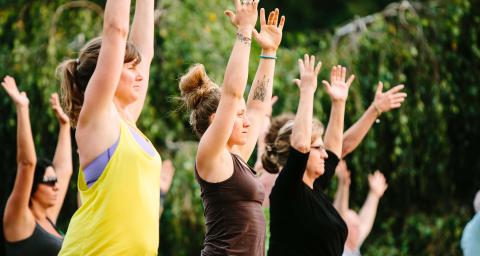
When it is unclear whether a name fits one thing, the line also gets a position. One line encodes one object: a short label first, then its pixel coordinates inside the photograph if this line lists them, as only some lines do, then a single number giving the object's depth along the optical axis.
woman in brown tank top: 5.60
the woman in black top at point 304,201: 7.23
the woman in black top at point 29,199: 8.00
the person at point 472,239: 8.34
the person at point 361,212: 10.90
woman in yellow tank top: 4.85
